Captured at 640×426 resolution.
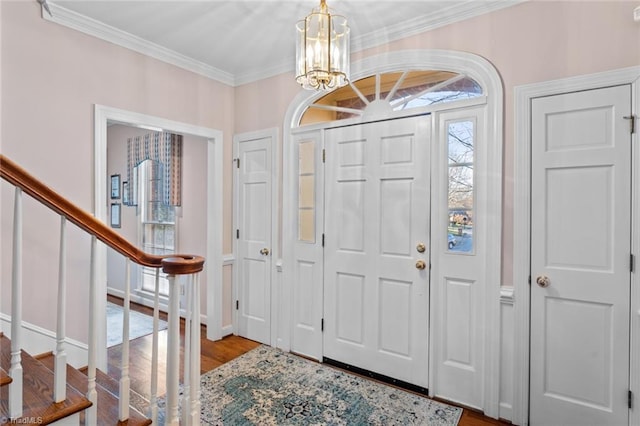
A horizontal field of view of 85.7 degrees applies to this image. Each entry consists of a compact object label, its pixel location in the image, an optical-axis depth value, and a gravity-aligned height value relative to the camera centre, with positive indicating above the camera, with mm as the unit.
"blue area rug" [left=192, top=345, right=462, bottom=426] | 2248 -1339
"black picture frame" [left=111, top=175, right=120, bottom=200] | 5246 +351
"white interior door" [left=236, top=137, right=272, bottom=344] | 3436 -283
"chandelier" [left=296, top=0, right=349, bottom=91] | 1695 +818
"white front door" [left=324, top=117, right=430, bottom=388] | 2578 -277
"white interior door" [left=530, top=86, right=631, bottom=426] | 1931 -252
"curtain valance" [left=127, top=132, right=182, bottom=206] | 4363 +711
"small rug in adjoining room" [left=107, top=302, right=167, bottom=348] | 3550 -1308
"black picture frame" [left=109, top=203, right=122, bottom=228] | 5285 -80
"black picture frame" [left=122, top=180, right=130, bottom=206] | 5098 +254
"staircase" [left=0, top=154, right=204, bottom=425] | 1345 -649
